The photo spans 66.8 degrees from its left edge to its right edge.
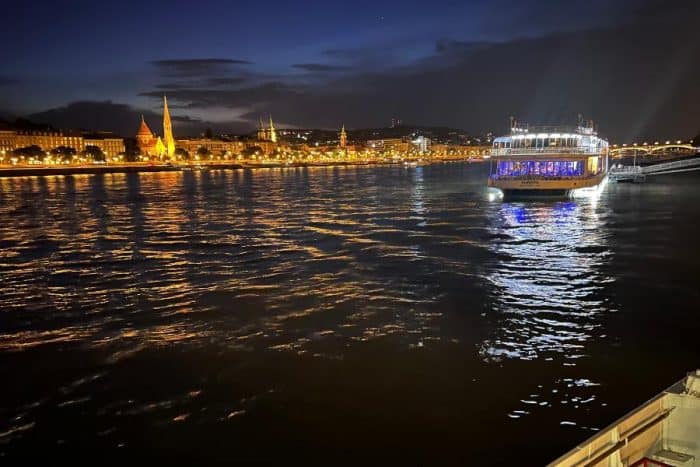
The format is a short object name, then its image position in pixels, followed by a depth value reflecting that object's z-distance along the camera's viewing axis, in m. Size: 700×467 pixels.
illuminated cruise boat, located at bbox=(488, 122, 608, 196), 44.12
